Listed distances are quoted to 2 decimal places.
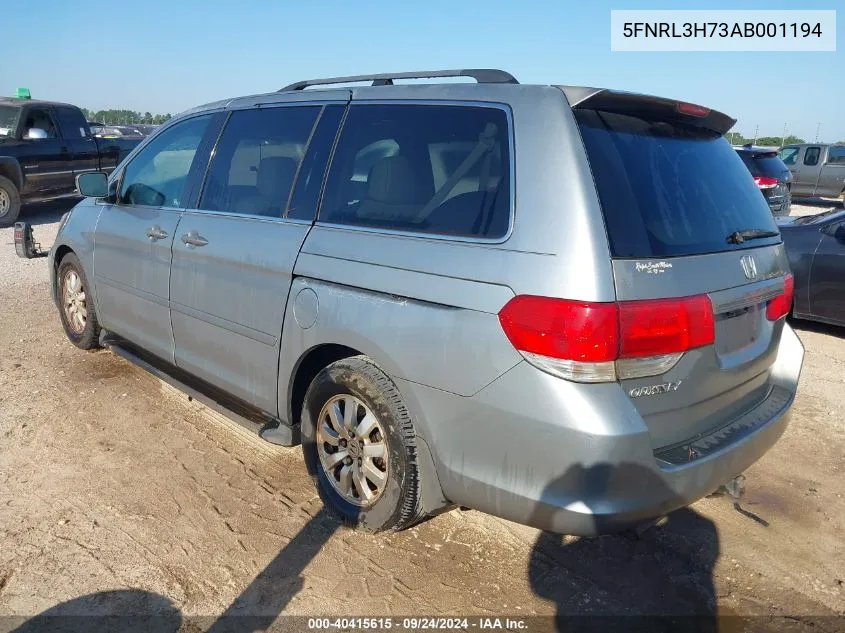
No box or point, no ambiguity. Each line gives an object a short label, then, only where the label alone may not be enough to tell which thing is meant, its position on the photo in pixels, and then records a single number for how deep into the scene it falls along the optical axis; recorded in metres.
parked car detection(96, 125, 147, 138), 21.08
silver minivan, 2.27
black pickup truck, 11.91
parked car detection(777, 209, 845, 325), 6.27
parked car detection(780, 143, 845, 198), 19.27
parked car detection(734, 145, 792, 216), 12.15
